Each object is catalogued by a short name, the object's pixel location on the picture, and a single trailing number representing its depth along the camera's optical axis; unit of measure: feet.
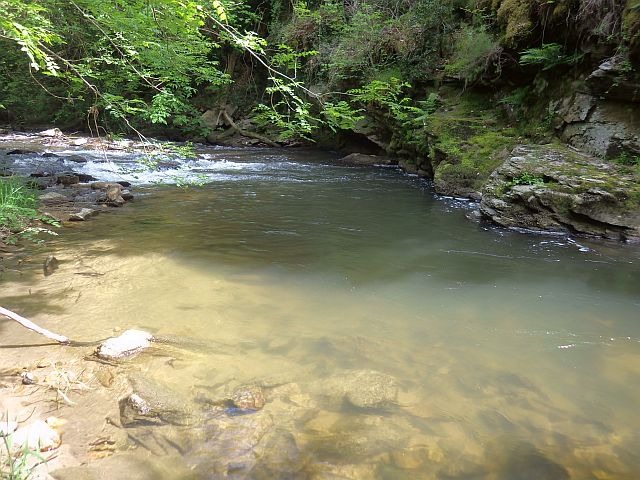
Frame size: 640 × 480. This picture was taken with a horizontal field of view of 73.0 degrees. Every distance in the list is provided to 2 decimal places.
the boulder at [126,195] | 30.33
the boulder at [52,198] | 28.60
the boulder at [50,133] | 68.08
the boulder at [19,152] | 47.63
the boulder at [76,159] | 46.19
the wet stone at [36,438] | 7.95
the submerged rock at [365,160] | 53.36
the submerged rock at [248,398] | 9.78
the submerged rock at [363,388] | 10.20
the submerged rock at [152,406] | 9.24
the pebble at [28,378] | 10.05
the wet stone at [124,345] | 11.34
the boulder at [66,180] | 35.19
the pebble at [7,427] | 8.22
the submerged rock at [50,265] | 16.62
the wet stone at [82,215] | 24.32
